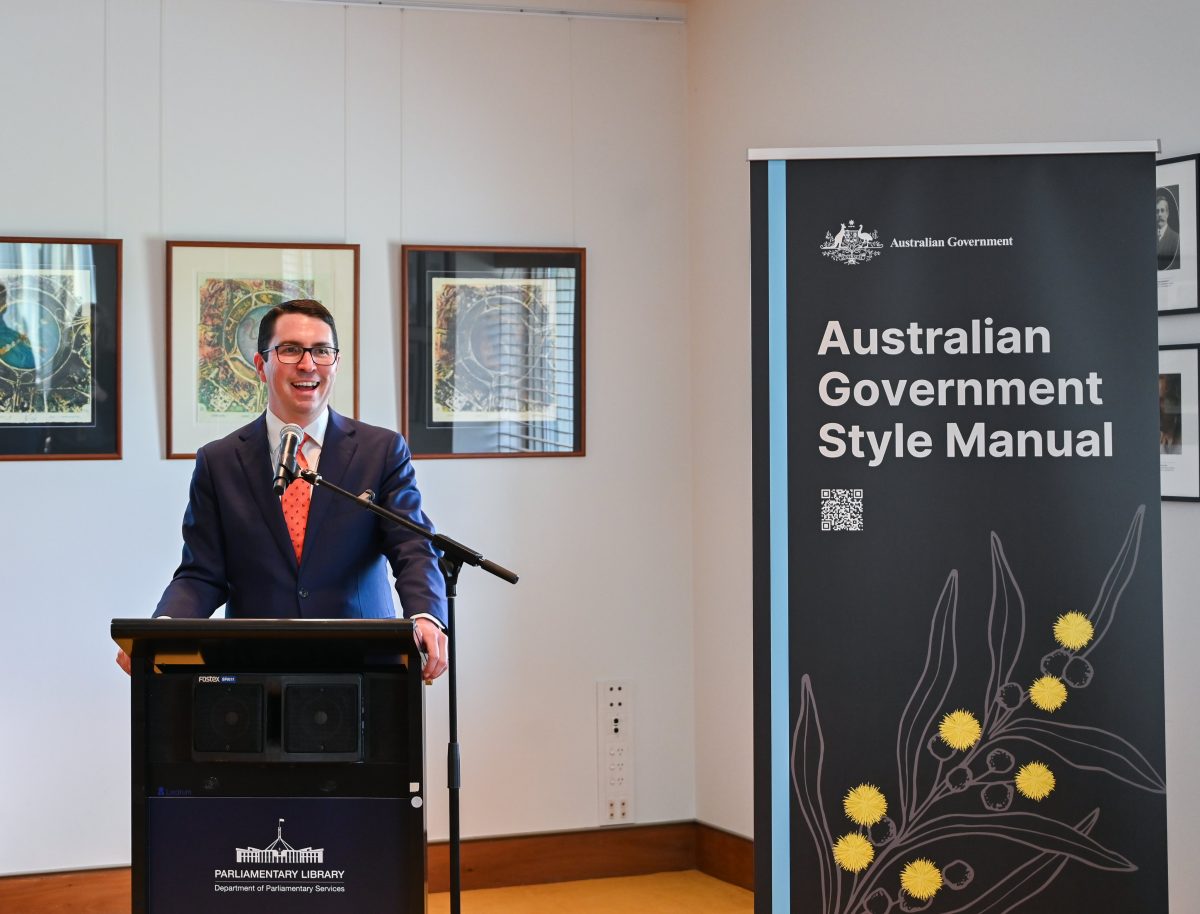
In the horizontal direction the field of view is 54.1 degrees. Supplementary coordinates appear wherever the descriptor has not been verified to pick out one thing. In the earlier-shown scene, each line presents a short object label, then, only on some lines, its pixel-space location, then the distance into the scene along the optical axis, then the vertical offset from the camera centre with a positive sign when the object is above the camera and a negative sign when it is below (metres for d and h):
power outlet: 4.18 -1.03
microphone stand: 2.26 -0.22
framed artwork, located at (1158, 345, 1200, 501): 3.02 +0.10
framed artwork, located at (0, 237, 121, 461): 3.76 +0.37
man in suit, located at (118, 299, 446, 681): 2.62 -0.11
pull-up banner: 2.63 -0.17
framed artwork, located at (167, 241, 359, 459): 3.85 +0.47
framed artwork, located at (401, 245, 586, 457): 4.03 +0.39
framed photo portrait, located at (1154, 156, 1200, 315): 3.02 +0.59
